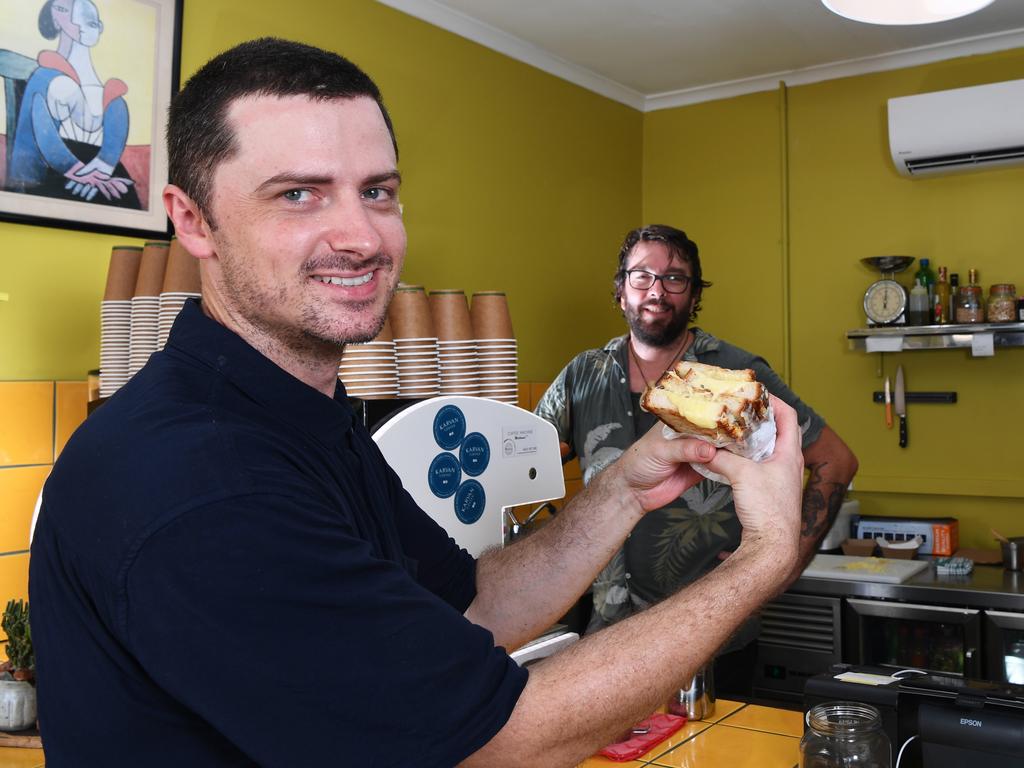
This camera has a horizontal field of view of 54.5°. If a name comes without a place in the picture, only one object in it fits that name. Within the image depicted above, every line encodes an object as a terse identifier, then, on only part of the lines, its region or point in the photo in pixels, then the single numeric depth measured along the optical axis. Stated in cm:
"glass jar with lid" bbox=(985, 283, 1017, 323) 363
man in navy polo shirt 77
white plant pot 177
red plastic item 162
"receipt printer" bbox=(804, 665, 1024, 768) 145
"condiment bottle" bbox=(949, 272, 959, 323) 377
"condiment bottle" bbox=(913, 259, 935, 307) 386
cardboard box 370
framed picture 227
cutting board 336
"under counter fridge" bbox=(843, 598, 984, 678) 324
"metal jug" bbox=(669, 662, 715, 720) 179
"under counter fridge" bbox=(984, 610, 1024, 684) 317
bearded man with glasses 271
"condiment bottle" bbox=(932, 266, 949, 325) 378
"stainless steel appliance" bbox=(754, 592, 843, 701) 342
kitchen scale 386
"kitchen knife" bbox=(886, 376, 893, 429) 395
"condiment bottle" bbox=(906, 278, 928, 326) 379
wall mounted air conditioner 357
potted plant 177
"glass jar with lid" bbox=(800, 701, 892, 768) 140
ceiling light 192
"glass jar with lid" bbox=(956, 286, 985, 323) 368
